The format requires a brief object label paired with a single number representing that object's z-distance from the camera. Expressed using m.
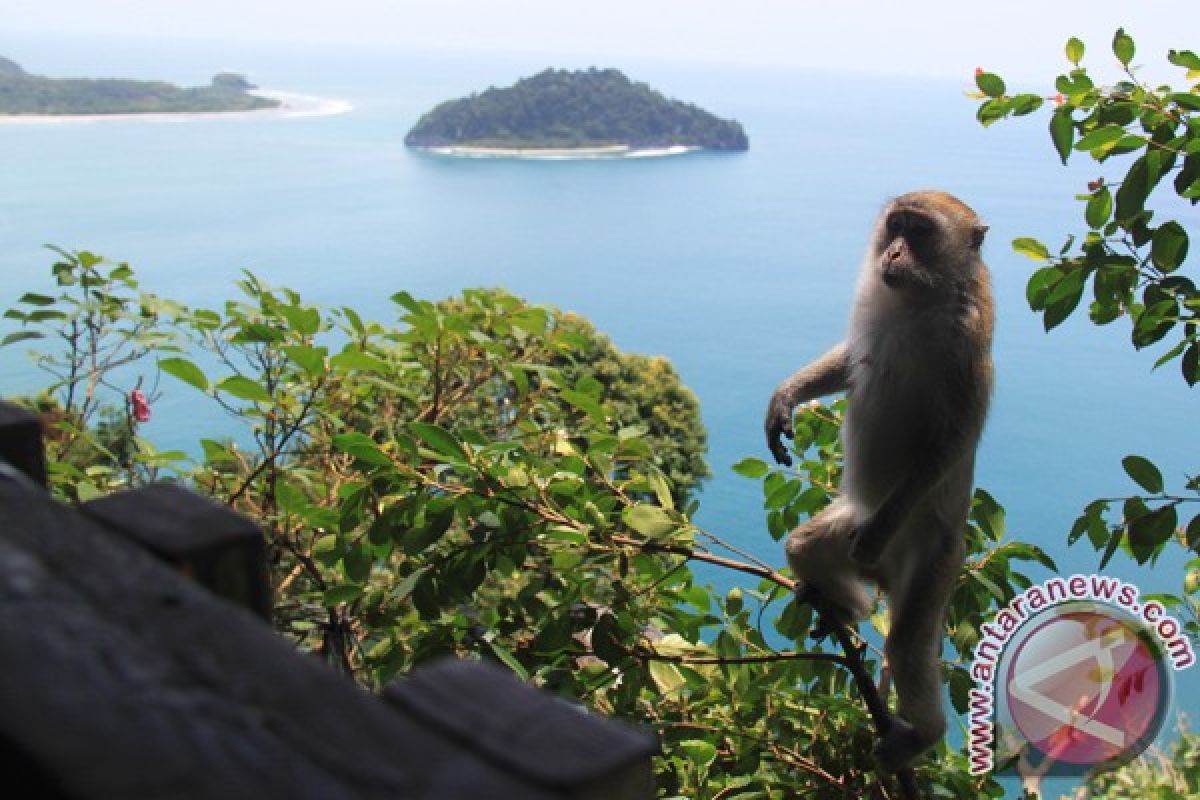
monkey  2.54
